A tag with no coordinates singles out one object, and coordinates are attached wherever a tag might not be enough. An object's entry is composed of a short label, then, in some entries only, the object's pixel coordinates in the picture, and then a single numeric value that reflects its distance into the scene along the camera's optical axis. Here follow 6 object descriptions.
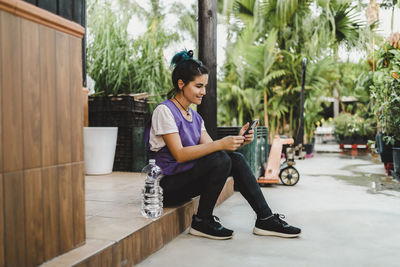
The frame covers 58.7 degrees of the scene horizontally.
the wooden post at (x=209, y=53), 3.06
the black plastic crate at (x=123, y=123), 3.79
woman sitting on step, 1.90
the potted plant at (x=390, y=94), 4.01
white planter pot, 3.43
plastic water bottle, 1.88
